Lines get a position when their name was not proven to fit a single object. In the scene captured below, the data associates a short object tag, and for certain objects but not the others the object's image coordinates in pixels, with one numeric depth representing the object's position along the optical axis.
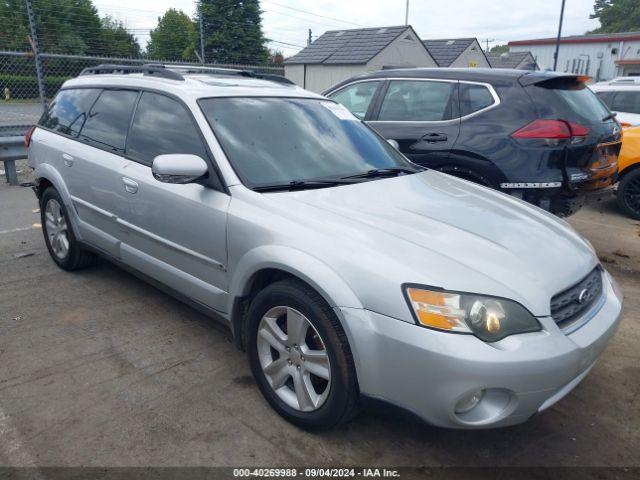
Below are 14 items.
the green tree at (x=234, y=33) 32.62
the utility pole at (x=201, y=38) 12.28
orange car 6.97
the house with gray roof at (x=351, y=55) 20.02
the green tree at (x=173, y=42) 38.03
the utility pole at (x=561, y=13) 30.83
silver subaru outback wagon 2.19
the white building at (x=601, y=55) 45.75
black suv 4.75
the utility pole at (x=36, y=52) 8.60
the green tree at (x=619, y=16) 80.20
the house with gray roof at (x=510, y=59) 32.04
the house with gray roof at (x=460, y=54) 26.09
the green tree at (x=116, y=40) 16.66
